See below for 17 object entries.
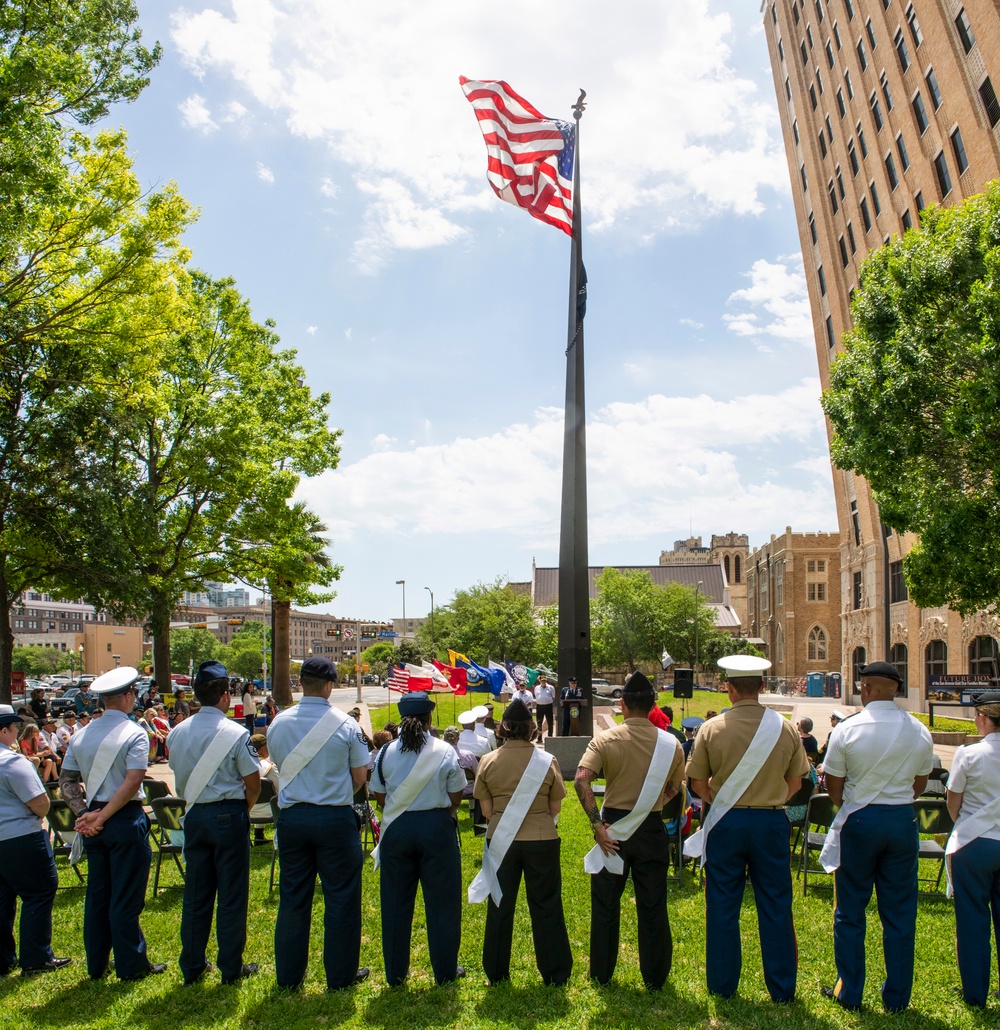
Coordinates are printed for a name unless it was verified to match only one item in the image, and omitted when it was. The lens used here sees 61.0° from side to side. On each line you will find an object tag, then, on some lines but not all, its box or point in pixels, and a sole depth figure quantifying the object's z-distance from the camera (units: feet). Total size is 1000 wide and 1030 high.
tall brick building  98.17
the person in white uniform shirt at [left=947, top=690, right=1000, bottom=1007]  15.87
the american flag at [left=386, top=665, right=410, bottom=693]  68.49
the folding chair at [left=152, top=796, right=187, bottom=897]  24.67
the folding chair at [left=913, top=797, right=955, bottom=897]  23.62
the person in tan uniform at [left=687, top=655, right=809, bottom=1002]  16.22
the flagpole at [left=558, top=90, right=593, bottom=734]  53.26
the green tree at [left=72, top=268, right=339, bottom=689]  67.15
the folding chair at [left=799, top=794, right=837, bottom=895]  24.35
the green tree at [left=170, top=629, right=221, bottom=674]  383.45
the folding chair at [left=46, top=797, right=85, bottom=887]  26.05
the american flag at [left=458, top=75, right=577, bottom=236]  53.06
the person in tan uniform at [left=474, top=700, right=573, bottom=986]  17.17
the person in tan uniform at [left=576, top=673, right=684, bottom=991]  16.88
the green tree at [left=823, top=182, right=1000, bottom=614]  56.59
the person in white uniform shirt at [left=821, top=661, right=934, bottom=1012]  15.96
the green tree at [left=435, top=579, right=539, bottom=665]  230.89
